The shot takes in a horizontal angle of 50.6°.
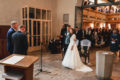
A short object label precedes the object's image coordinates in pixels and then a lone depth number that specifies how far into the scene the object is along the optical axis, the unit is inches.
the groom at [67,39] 201.8
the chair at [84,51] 206.1
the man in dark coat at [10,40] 160.0
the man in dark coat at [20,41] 135.6
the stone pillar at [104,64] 141.4
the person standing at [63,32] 265.4
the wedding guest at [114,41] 242.8
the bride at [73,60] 182.5
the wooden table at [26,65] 95.3
